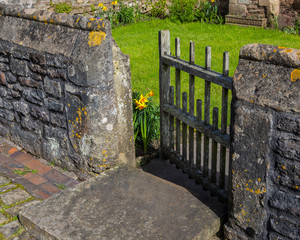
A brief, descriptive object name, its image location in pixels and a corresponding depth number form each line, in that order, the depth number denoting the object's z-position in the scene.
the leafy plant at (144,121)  4.59
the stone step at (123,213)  2.79
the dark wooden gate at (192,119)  3.36
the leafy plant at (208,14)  10.71
